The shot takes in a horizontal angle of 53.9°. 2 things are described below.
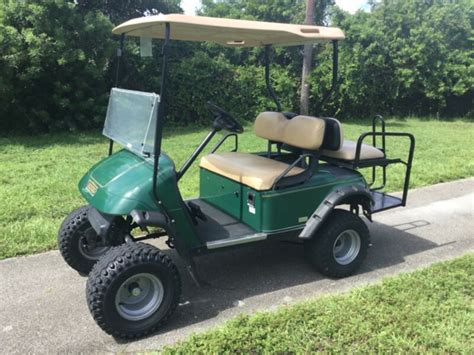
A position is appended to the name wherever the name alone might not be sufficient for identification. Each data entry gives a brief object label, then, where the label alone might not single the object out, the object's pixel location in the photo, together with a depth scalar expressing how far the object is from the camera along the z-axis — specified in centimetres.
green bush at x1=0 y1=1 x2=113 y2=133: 882
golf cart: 293
